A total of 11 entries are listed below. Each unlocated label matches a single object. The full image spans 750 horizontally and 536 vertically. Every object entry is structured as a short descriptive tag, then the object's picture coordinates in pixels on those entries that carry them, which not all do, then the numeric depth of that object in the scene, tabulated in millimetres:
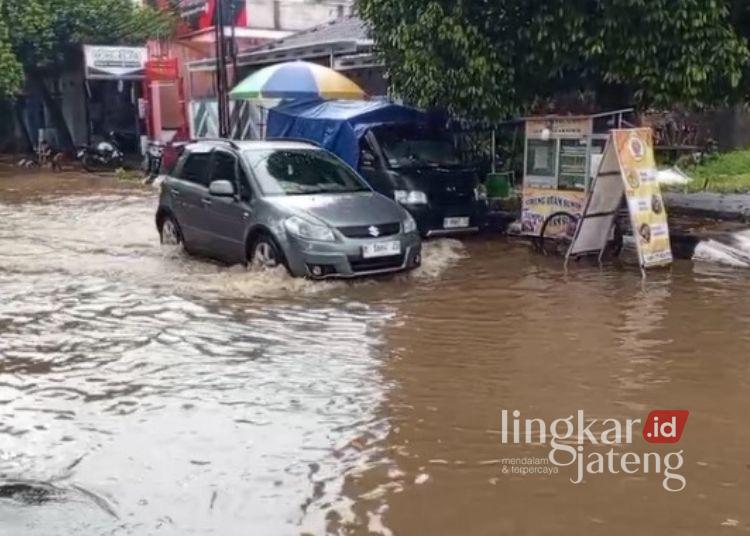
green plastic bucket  13016
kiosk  10938
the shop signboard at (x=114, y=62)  26578
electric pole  20109
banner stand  9633
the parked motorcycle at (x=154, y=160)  22922
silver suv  9055
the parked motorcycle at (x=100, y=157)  26750
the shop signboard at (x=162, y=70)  26609
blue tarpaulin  12562
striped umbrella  16719
